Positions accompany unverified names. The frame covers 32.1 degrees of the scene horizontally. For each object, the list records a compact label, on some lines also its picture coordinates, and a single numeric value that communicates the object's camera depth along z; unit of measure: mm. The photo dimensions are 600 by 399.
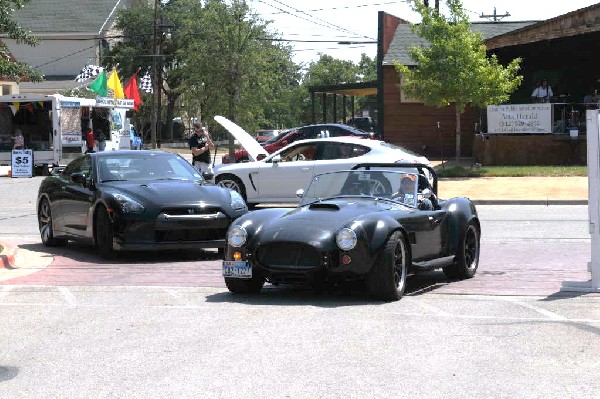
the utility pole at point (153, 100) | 57266
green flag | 45219
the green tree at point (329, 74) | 96562
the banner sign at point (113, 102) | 39781
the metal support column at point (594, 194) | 10375
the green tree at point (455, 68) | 31781
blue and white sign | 34969
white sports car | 21000
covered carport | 45938
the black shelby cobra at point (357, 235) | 9656
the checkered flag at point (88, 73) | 58719
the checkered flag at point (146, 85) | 60575
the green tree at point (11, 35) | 15109
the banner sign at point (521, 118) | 32594
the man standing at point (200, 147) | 20422
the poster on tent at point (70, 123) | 36125
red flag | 50469
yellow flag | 44738
